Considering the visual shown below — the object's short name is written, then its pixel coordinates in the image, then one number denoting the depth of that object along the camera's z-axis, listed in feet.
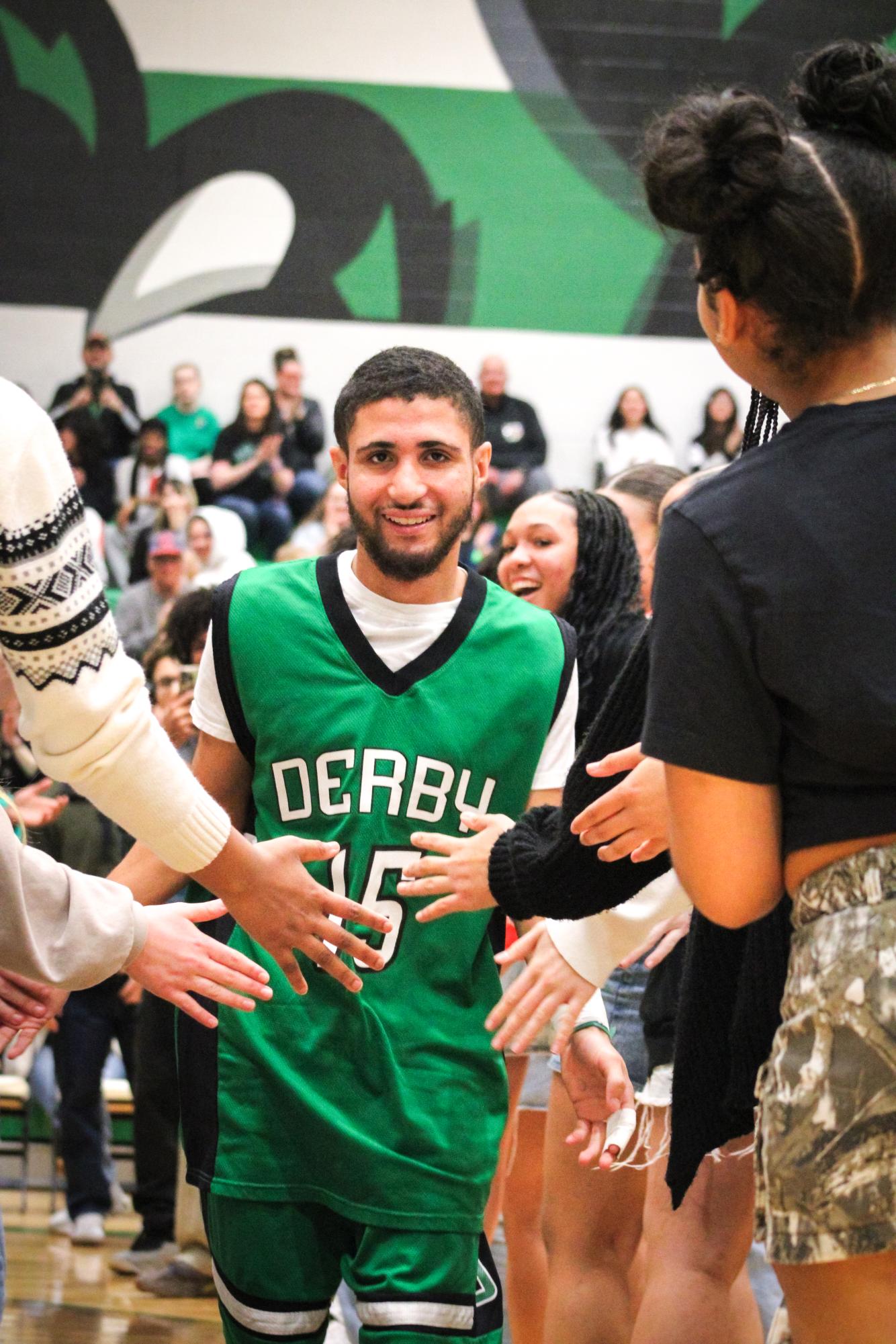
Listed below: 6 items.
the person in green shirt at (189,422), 43.83
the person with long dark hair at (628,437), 44.70
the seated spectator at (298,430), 42.11
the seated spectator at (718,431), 44.16
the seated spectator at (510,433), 43.50
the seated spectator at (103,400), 43.37
